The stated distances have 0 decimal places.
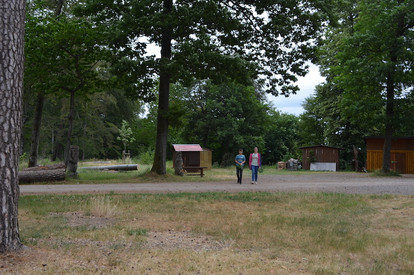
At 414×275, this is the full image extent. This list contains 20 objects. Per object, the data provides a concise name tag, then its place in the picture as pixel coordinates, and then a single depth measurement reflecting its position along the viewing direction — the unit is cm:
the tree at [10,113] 505
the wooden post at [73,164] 1953
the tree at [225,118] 4594
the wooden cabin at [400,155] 3597
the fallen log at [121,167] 3057
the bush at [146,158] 4513
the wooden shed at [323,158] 4344
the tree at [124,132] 4802
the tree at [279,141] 6050
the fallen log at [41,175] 1694
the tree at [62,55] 1934
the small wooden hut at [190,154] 3624
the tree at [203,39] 1795
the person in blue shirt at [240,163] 1804
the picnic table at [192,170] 3308
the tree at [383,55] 2692
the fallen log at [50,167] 1842
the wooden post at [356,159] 4084
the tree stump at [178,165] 2409
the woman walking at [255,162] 1830
